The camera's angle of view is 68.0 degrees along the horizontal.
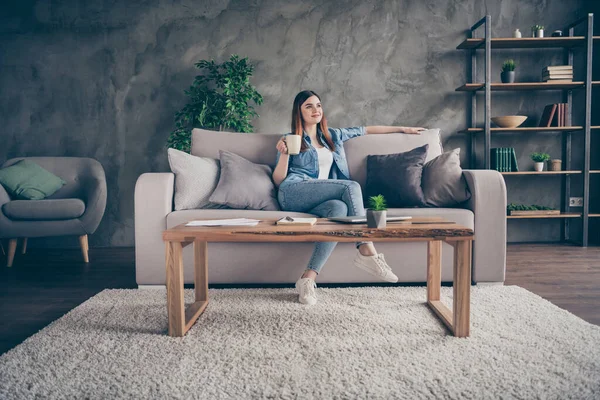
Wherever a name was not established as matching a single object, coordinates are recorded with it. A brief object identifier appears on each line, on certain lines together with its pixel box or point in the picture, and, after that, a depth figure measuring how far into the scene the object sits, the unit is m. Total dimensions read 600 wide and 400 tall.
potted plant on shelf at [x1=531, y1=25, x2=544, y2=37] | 3.80
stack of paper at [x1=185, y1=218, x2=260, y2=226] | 1.71
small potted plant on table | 1.57
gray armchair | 3.07
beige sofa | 2.32
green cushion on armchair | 3.25
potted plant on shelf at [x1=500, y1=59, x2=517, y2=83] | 3.86
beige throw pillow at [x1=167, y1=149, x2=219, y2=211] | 2.50
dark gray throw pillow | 2.54
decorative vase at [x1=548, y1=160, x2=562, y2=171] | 3.89
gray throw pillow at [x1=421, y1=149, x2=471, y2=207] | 2.46
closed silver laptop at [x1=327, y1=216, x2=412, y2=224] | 1.71
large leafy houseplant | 3.78
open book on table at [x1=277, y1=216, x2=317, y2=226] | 1.67
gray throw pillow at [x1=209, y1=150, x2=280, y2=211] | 2.50
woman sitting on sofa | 2.04
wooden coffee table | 1.53
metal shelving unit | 3.67
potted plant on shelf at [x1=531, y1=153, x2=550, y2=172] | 3.87
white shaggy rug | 1.22
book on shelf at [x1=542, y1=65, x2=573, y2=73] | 3.77
